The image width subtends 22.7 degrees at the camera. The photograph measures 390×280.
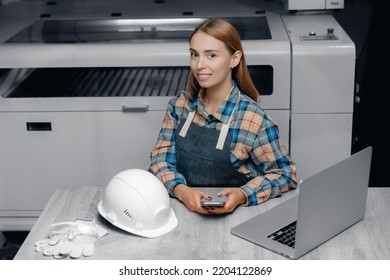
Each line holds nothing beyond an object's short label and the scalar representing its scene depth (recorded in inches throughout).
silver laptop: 119.7
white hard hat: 126.8
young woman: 141.9
